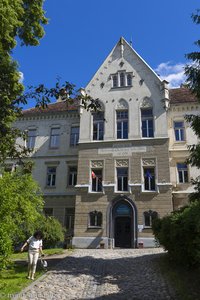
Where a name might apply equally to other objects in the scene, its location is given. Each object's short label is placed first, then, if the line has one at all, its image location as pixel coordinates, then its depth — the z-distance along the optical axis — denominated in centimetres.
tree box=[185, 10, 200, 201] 1310
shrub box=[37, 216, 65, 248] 2312
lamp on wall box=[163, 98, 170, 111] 2833
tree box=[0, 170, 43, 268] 1679
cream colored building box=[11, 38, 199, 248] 2581
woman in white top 1180
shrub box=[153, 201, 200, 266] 1155
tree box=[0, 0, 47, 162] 1003
